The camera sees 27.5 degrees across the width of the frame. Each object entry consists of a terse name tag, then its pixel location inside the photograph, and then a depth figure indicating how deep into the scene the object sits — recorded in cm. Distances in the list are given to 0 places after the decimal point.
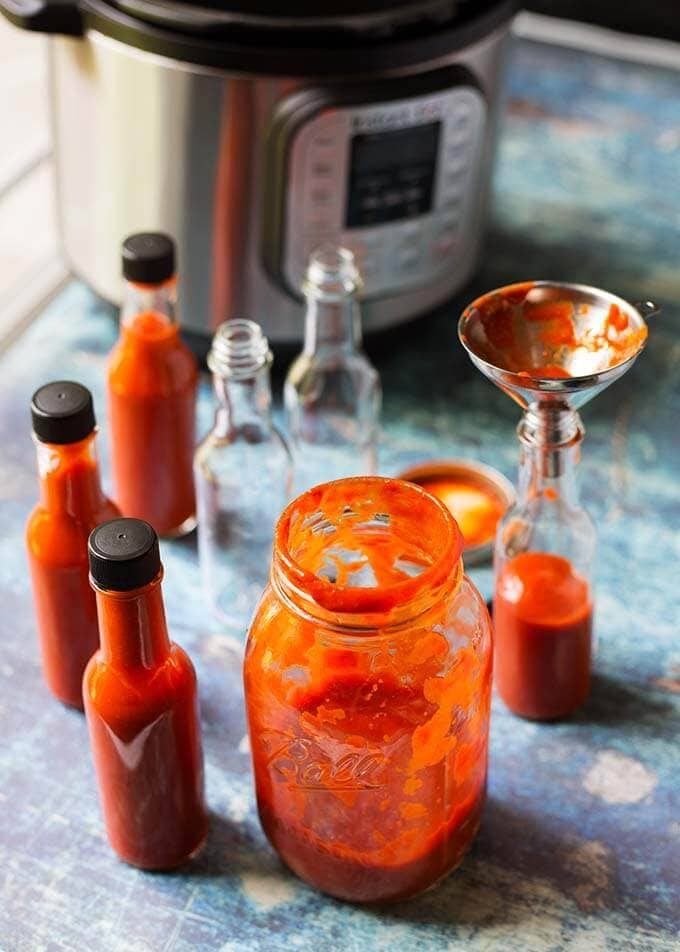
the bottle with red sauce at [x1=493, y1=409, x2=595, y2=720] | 92
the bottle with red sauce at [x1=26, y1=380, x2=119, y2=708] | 83
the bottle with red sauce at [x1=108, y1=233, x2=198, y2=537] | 102
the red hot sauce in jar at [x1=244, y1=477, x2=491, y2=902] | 74
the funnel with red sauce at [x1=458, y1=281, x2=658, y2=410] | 84
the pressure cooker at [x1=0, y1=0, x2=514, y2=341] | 105
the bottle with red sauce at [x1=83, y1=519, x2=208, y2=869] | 73
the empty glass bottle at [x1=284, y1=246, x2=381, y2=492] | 103
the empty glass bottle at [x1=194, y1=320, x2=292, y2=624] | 96
